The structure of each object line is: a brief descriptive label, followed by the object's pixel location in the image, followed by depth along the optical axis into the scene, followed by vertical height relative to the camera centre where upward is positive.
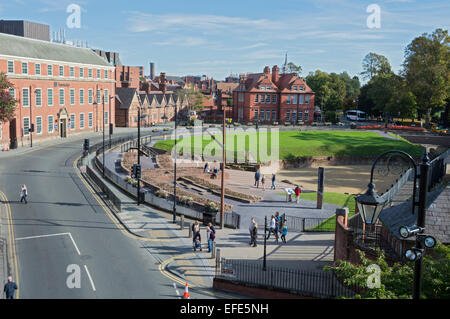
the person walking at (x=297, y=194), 33.28 -5.94
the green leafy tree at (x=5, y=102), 44.97 +1.04
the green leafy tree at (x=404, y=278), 11.12 -4.45
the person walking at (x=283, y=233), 23.78 -6.35
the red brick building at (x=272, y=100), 93.00 +3.52
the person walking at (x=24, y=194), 28.72 -5.39
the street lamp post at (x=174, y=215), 26.91 -6.24
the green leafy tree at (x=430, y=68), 78.38 +9.02
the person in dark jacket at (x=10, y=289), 15.32 -6.21
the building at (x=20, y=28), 71.38 +13.89
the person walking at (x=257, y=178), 38.67 -5.52
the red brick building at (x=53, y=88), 53.09 +3.53
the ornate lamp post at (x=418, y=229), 7.80 -1.98
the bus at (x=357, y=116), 109.00 +0.32
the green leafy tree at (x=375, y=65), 110.41 +13.87
